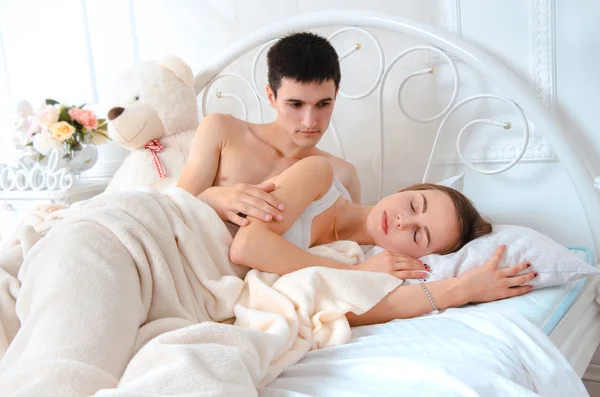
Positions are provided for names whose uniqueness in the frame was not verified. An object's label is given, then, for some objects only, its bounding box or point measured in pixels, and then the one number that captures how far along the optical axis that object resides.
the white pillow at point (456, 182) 1.63
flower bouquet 2.02
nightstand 2.00
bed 0.87
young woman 1.18
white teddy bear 1.96
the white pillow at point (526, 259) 1.26
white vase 2.09
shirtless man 1.54
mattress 0.84
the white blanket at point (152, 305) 0.73
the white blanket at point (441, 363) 0.81
